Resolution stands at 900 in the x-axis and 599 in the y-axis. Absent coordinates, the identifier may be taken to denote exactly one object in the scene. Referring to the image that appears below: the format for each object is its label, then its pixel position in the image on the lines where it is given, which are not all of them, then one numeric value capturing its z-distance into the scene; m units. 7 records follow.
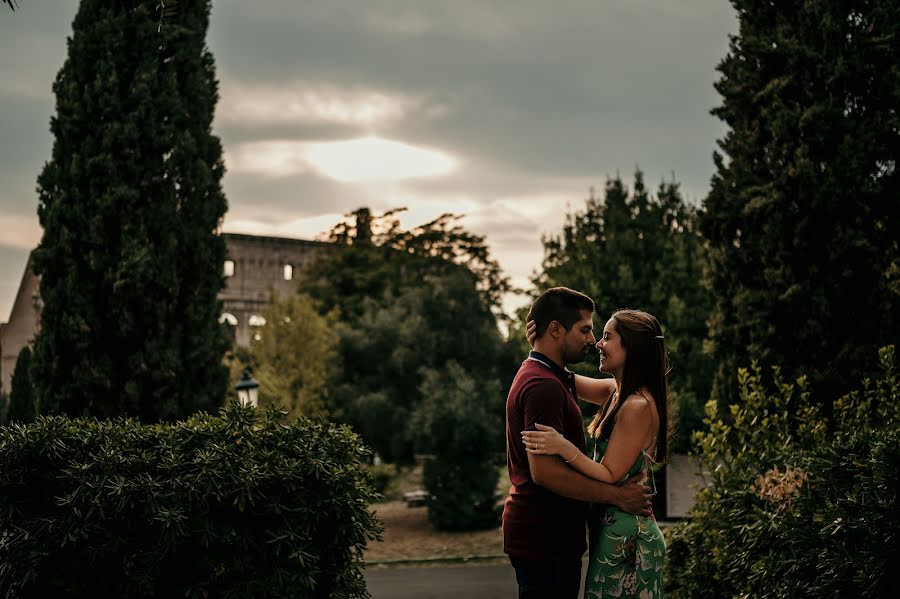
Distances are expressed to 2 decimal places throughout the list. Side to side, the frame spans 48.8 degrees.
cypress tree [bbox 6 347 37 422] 29.55
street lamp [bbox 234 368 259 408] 18.33
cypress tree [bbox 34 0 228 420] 14.73
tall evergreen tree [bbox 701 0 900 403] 12.89
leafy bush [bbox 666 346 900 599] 5.65
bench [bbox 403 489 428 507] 33.91
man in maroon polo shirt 4.96
